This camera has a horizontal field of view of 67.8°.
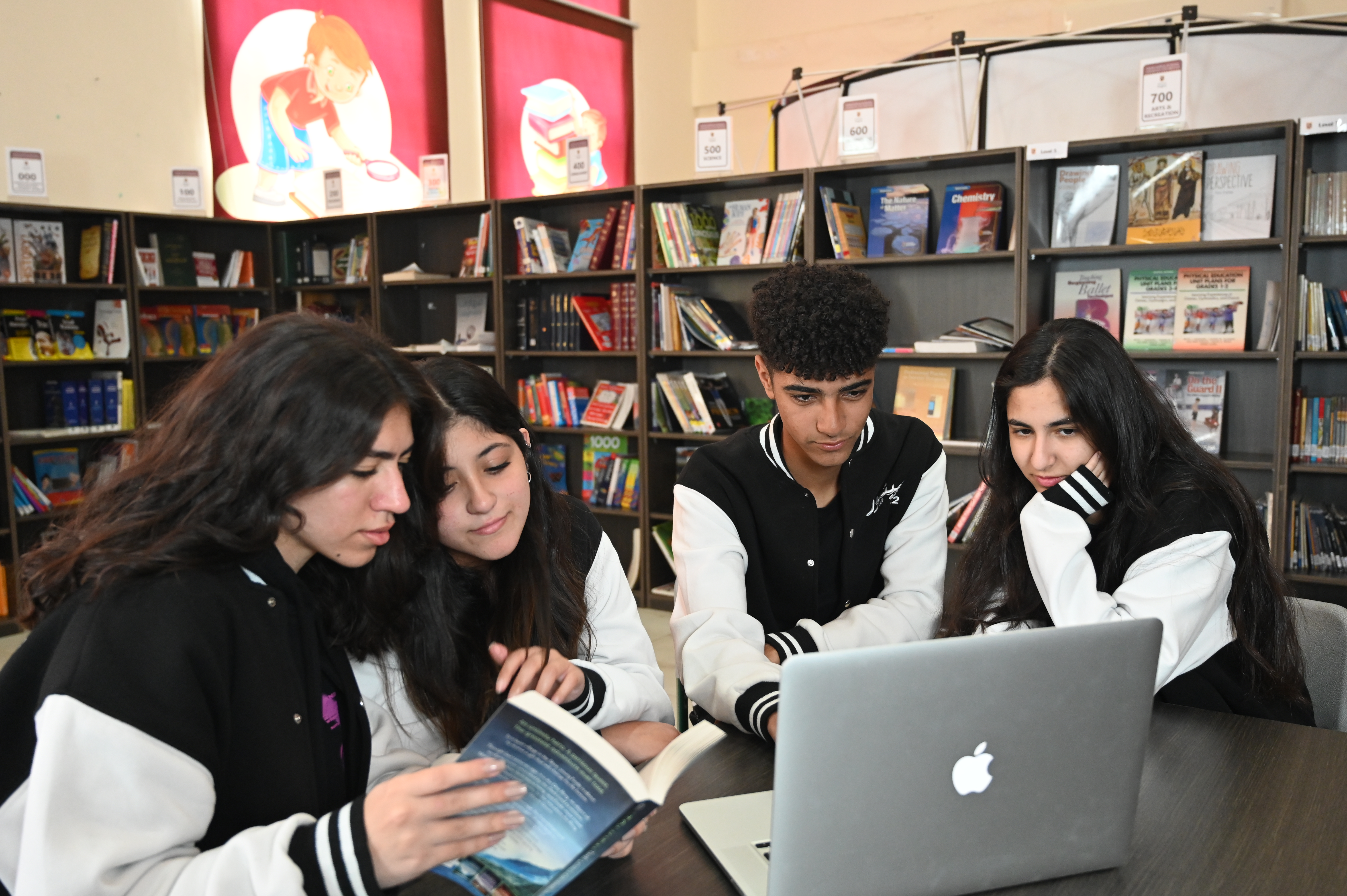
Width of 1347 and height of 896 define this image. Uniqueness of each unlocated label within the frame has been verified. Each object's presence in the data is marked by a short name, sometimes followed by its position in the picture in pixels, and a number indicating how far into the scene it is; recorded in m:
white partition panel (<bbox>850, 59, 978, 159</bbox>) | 4.41
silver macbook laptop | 0.80
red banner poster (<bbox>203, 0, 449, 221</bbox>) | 5.18
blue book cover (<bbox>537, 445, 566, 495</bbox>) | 4.77
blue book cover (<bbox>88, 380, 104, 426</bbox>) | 4.54
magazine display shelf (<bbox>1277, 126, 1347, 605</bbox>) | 3.17
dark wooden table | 0.94
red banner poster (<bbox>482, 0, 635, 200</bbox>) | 6.50
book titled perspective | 3.28
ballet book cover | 3.55
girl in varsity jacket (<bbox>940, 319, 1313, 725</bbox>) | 1.48
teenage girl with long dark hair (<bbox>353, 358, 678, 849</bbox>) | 1.29
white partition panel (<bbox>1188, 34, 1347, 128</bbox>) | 3.96
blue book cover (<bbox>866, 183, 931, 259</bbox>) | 3.78
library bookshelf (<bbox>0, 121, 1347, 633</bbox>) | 3.29
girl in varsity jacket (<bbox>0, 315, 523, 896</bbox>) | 0.82
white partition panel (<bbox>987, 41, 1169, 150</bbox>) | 4.18
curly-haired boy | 1.75
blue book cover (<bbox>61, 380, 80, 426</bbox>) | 4.45
